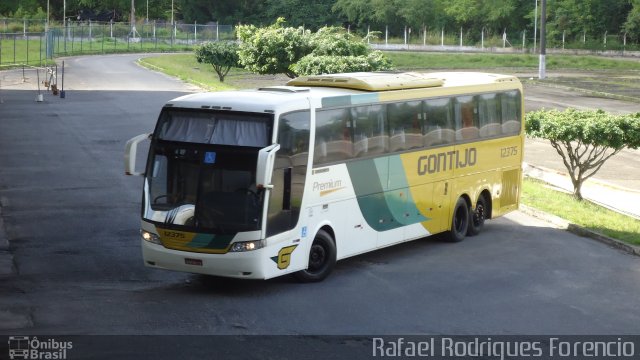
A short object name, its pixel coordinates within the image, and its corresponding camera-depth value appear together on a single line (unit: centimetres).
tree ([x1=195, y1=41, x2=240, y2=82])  5900
